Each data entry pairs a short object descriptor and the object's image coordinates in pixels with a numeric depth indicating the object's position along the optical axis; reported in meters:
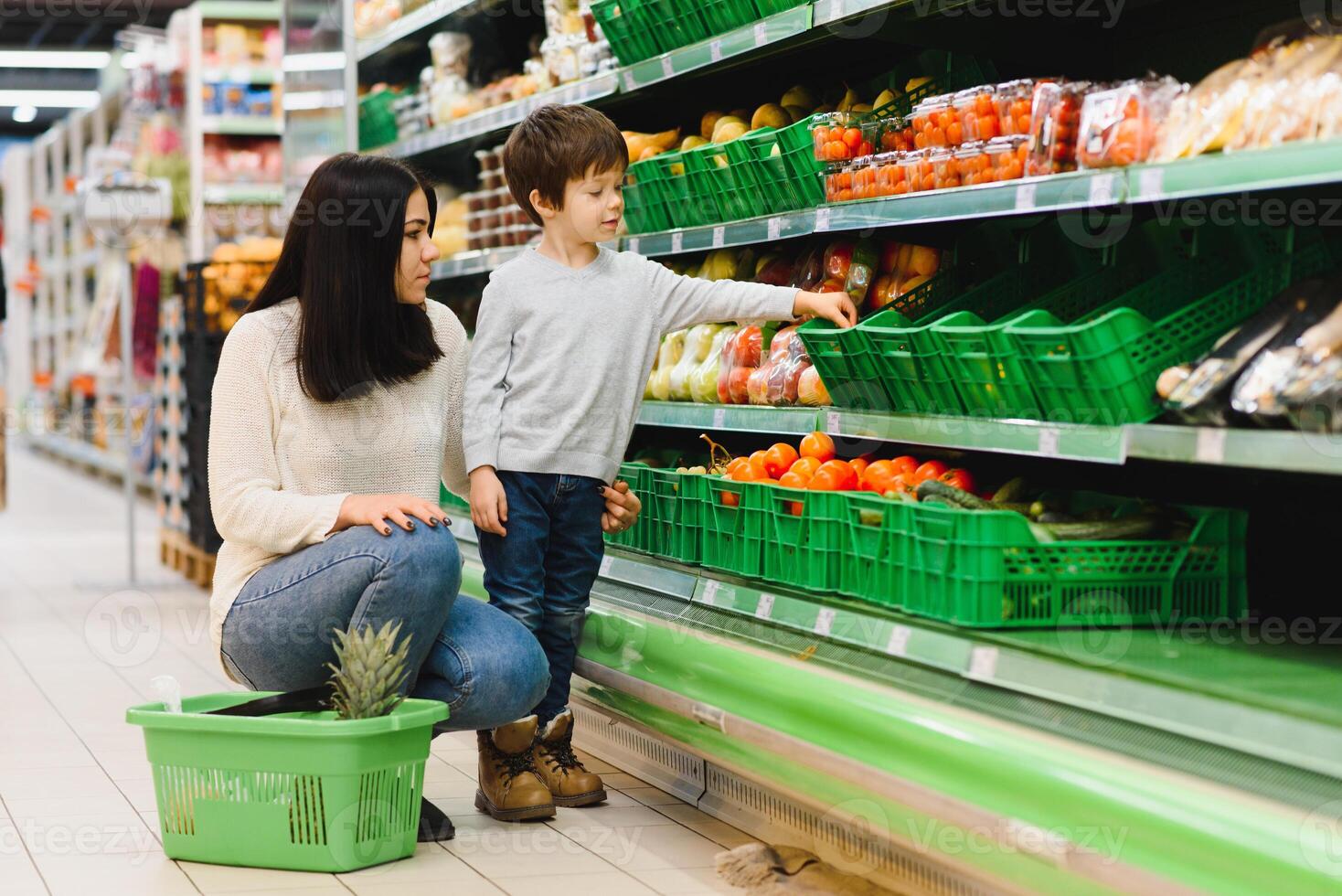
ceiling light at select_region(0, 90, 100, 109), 21.36
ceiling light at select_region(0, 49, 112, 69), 17.92
